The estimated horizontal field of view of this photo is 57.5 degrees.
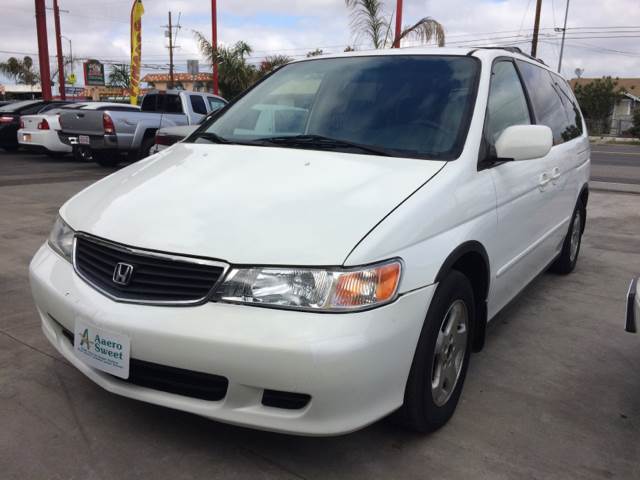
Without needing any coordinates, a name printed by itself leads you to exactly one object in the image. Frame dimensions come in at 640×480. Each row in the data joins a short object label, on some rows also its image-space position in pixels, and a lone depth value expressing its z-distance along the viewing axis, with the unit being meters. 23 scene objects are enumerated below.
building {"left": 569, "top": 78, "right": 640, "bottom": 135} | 44.75
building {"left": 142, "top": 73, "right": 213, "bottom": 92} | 66.81
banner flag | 20.08
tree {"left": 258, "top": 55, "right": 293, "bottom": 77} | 25.69
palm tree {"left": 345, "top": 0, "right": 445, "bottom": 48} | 14.43
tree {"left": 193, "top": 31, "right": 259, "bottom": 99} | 25.24
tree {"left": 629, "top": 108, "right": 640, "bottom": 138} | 40.09
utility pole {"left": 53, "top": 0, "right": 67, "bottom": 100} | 28.41
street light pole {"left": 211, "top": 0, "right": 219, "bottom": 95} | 22.00
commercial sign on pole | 48.53
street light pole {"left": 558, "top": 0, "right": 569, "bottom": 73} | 41.01
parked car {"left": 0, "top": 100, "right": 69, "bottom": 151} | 15.93
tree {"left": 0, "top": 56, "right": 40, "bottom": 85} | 59.27
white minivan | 2.03
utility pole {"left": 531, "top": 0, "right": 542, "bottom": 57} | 29.72
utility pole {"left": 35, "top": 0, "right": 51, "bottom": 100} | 18.66
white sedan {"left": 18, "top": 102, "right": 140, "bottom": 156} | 13.67
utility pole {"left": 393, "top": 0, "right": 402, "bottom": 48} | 14.83
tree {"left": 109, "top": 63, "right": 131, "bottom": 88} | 46.16
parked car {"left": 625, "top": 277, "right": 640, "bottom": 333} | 2.59
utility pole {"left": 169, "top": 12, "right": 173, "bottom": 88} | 42.64
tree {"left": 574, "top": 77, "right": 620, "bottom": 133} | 44.09
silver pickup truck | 11.91
